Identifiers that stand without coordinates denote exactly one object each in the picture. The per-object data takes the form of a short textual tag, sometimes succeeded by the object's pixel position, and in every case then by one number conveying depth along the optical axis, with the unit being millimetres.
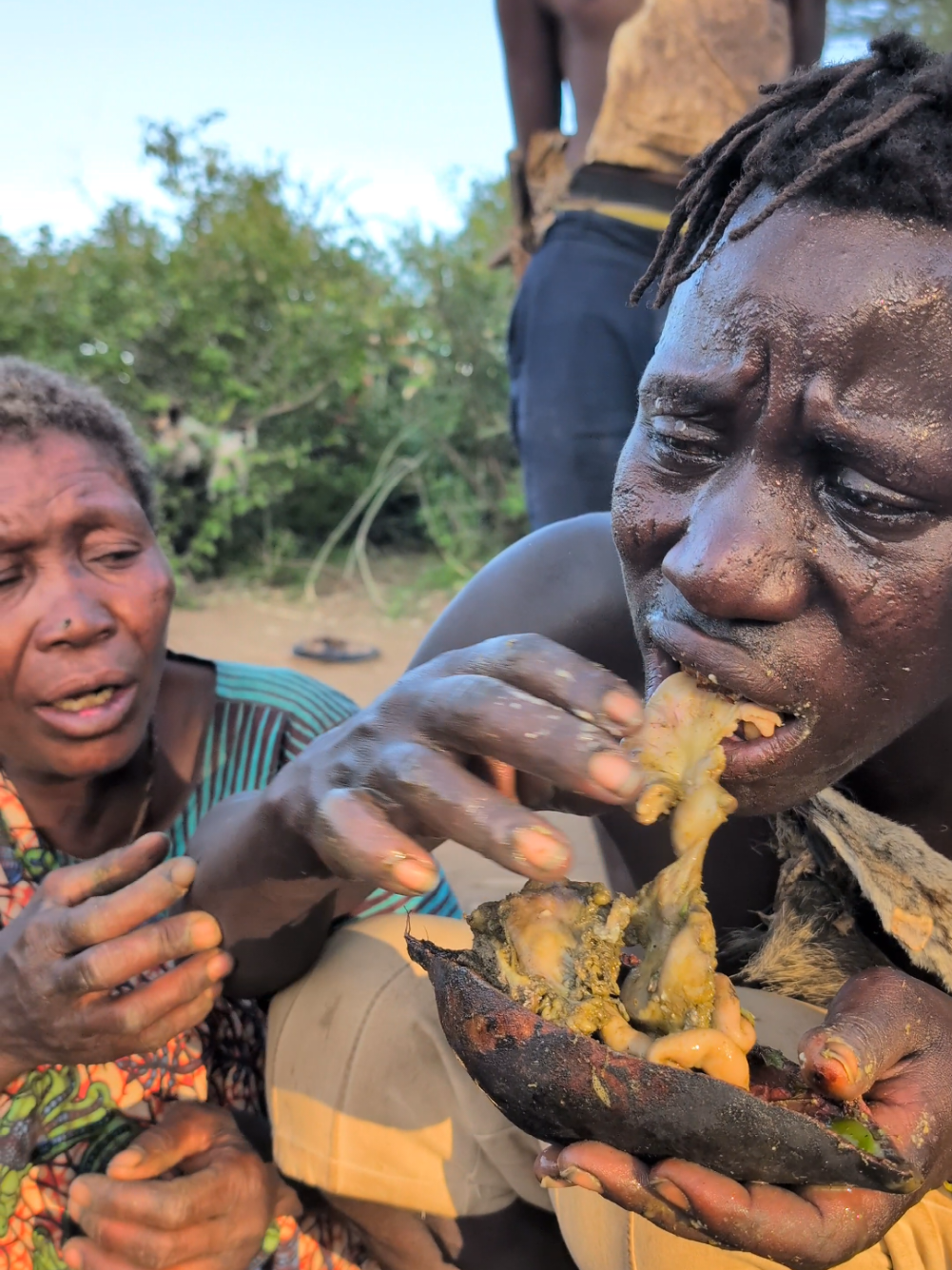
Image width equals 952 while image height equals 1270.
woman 469
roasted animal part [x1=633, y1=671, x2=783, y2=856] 382
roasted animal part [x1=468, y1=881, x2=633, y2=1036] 384
